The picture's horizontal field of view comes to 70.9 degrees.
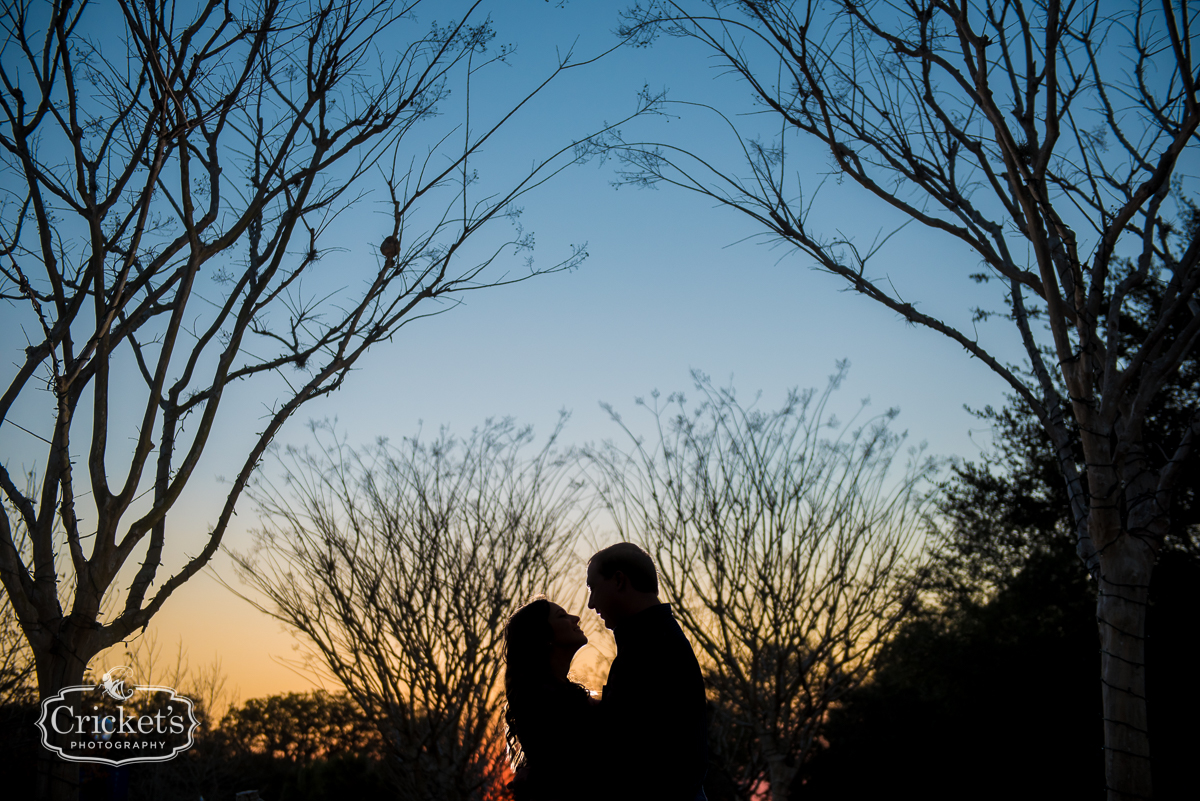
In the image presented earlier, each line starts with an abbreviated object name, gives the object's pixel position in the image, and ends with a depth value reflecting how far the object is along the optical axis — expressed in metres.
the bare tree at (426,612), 8.67
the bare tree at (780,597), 7.71
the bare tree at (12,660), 8.98
